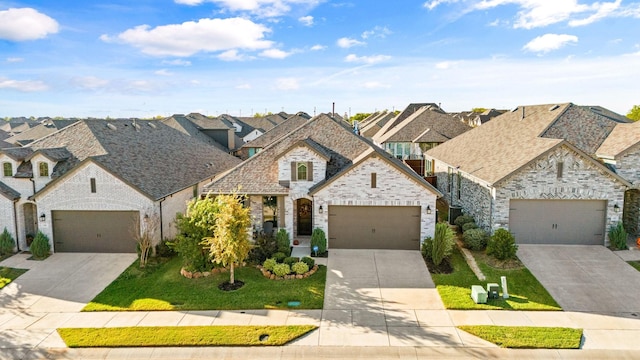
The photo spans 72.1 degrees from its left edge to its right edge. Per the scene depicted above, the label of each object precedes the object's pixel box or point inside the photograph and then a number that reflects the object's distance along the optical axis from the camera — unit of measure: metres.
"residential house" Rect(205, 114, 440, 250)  21.19
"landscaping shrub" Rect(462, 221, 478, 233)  22.89
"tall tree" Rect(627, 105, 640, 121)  63.53
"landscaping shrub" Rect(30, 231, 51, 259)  21.08
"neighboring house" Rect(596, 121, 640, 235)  21.97
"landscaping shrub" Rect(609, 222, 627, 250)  20.84
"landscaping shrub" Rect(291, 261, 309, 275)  18.48
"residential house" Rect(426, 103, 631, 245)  20.97
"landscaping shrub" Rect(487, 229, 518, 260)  19.48
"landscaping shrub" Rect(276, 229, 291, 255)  20.69
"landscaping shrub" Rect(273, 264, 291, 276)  18.35
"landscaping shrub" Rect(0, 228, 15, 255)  21.84
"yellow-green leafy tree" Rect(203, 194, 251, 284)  16.67
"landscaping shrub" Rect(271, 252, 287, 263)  19.69
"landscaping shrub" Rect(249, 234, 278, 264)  20.20
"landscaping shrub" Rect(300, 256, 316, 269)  19.14
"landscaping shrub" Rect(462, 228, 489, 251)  21.12
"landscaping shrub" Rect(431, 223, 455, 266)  19.52
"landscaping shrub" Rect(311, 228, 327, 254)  21.20
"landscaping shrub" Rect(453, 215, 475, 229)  23.98
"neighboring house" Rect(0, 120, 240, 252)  21.22
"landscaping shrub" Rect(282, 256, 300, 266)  19.20
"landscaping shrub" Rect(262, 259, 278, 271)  18.83
